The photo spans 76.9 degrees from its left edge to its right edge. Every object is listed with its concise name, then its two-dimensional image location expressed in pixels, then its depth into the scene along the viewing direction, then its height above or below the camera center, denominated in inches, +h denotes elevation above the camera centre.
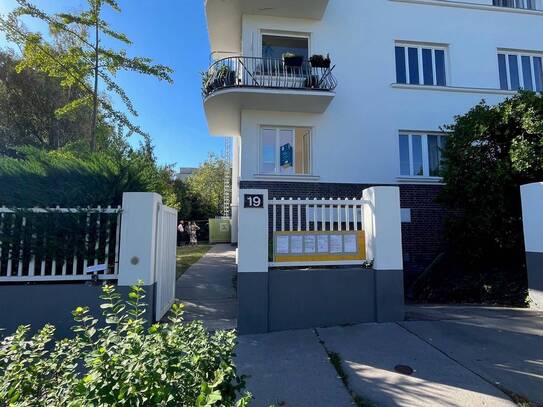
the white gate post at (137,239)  208.1 -2.9
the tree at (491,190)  310.0 +43.4
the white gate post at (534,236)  260.1 -1.2
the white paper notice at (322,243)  232.7 -5.8
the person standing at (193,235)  940.6 -1.8
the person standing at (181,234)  967.1 +1.0
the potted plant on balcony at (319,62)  437.7 +220.6
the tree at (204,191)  1161.4 +168.6
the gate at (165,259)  231.0 -18.3
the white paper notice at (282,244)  228.7 -6.4
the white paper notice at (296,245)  230.1 -7.1
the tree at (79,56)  361.1 +199.6
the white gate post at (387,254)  229.9 -13.1
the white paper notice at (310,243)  231.3 -5.8
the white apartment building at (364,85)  435.2 +198.6
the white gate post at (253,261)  216.7 -17.1
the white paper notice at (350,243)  235.6 -5.9
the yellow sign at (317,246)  229.1 -7.9
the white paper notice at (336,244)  233.9 -6.5
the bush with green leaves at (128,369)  69.4 -30.5
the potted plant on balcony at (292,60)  441.7 +225.6
